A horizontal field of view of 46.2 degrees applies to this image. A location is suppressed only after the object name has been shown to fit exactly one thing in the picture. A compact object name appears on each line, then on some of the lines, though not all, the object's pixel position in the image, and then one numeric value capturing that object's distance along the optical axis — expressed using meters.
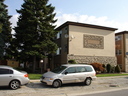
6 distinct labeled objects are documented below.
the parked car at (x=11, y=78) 9.49
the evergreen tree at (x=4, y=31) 22.42
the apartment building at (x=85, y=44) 23.14
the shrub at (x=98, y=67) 20.98
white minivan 10.62
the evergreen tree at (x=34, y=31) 21.61
